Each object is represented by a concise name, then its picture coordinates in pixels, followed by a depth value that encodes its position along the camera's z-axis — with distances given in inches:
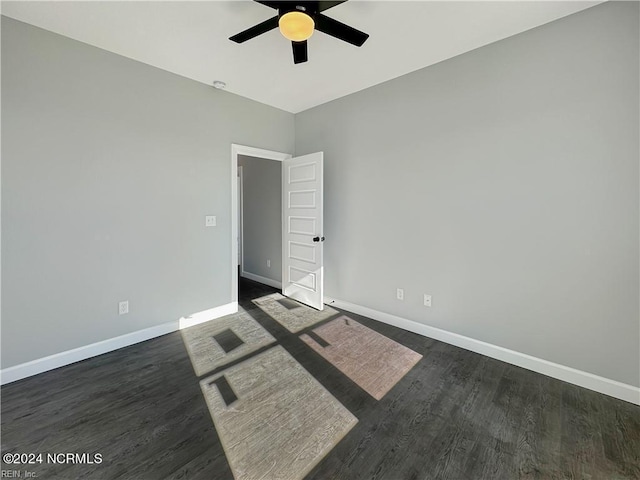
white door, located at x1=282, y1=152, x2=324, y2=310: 144.6
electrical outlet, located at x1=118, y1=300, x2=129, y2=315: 107.6
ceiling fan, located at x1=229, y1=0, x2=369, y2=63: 67.0
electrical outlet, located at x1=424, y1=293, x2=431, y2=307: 117.2
